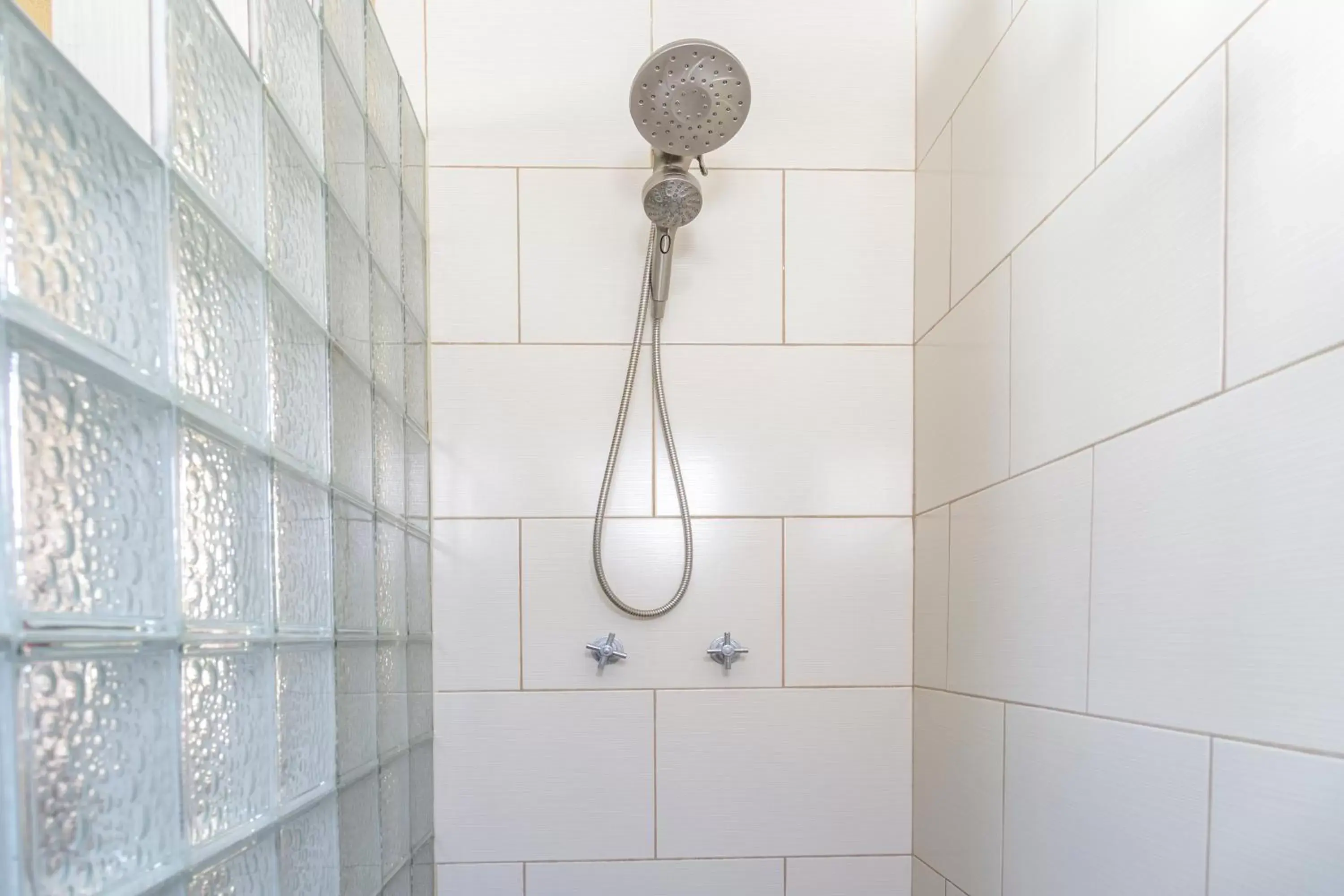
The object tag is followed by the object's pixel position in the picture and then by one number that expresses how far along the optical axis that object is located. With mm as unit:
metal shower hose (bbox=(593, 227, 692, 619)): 1564
